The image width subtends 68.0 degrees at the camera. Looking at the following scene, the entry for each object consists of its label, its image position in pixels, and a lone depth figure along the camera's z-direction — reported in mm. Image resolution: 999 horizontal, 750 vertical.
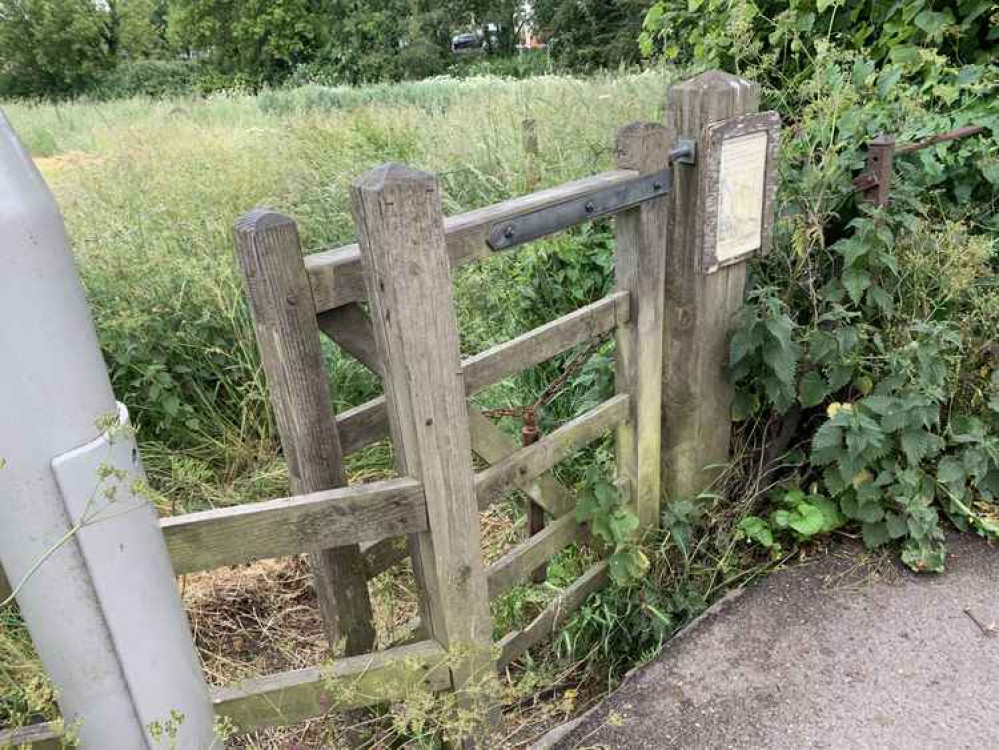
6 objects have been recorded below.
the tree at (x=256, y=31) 37844
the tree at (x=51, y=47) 36406
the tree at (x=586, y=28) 27906
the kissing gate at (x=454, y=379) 1683
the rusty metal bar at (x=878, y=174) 2771
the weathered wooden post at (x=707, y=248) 2453
